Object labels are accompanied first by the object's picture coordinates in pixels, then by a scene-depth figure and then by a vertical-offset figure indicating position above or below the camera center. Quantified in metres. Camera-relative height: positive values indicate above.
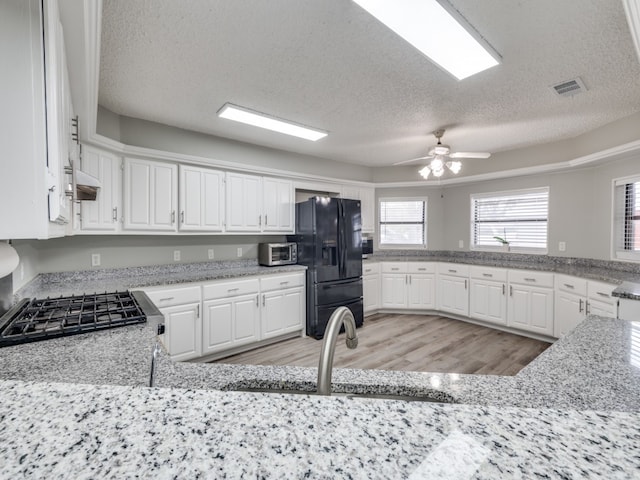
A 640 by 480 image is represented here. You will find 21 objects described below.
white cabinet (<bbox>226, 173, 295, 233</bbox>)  3.60 +0.39
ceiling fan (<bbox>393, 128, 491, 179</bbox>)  3.25 +0.89
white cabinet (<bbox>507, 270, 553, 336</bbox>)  3.65 -0.86
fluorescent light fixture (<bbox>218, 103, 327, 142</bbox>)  2.84 +1.19
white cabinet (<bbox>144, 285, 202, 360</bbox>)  2.79 -0.82
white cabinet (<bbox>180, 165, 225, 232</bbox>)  3.24 +0.40
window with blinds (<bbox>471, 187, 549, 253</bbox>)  4.21 +0.22
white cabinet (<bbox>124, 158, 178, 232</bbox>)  2.93 +0.41
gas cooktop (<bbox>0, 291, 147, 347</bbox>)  1.26 -0.42
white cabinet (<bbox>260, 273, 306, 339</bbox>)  3.51 -0.87
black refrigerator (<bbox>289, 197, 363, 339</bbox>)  3.82 -0.28
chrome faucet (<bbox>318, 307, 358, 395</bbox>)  0.70 -0.29
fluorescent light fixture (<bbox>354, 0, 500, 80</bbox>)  1.50 +1.17
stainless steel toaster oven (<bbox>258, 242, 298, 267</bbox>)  3.83 -0.26
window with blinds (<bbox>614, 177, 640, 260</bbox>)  3.18 +0.18
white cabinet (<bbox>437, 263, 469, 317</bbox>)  4.45 -0.84
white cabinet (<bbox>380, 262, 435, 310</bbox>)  4.79 -0.83
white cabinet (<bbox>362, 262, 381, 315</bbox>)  4.59 -0.83
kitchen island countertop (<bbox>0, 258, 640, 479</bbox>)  0.31 -0.25
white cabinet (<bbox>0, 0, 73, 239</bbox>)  0.82 +0.33
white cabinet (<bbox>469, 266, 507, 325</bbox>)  4.04 -0.85
